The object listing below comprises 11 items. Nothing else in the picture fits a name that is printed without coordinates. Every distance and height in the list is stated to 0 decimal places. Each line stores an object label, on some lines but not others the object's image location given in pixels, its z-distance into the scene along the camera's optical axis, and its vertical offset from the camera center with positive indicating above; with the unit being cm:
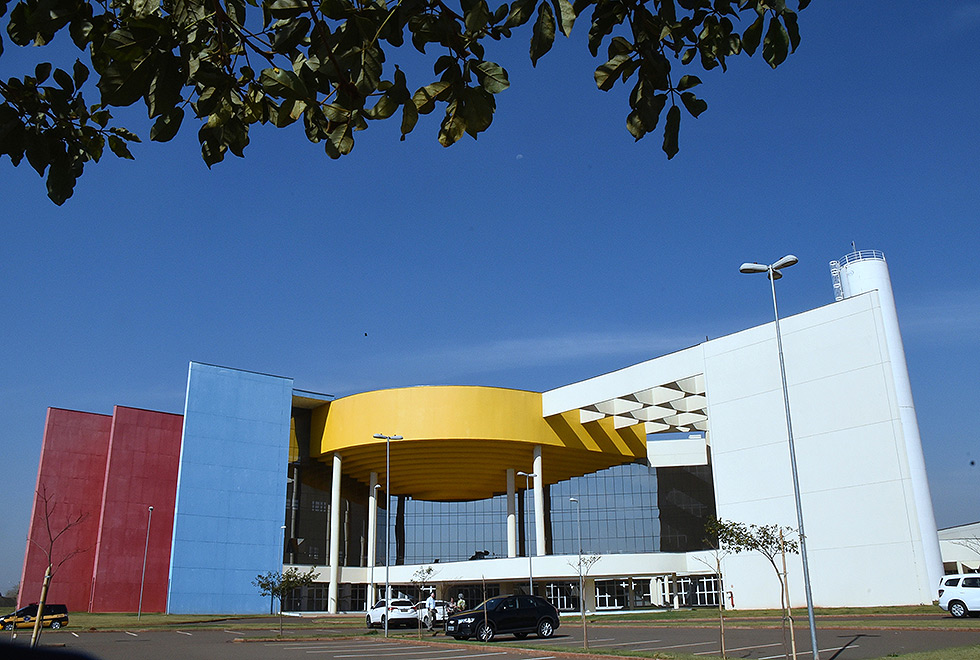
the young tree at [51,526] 4494 +301
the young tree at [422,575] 4923 -3
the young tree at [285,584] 3362 -30
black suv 2720 -152
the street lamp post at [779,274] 1997 +797
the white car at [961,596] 2544 -92
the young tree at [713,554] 4284 +87
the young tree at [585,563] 4278 +48
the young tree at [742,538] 2097 +83
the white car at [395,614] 3564 -172
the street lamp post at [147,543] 4498 +201
